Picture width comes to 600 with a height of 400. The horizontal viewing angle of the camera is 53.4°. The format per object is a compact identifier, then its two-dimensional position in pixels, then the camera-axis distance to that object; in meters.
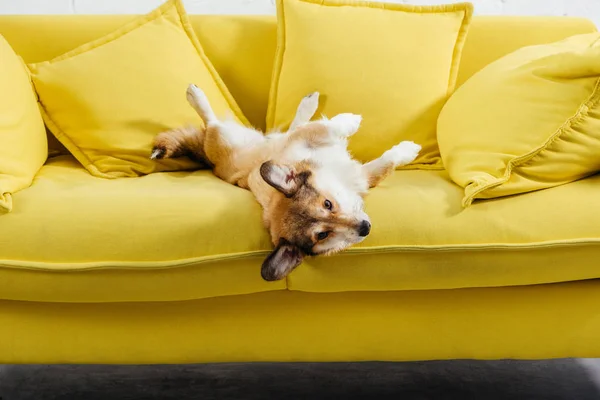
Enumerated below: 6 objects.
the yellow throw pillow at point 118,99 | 1.99
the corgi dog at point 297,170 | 1.47
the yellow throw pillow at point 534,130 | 1.55
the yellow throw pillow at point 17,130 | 1.64
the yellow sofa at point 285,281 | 1.46
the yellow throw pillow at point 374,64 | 2.02
